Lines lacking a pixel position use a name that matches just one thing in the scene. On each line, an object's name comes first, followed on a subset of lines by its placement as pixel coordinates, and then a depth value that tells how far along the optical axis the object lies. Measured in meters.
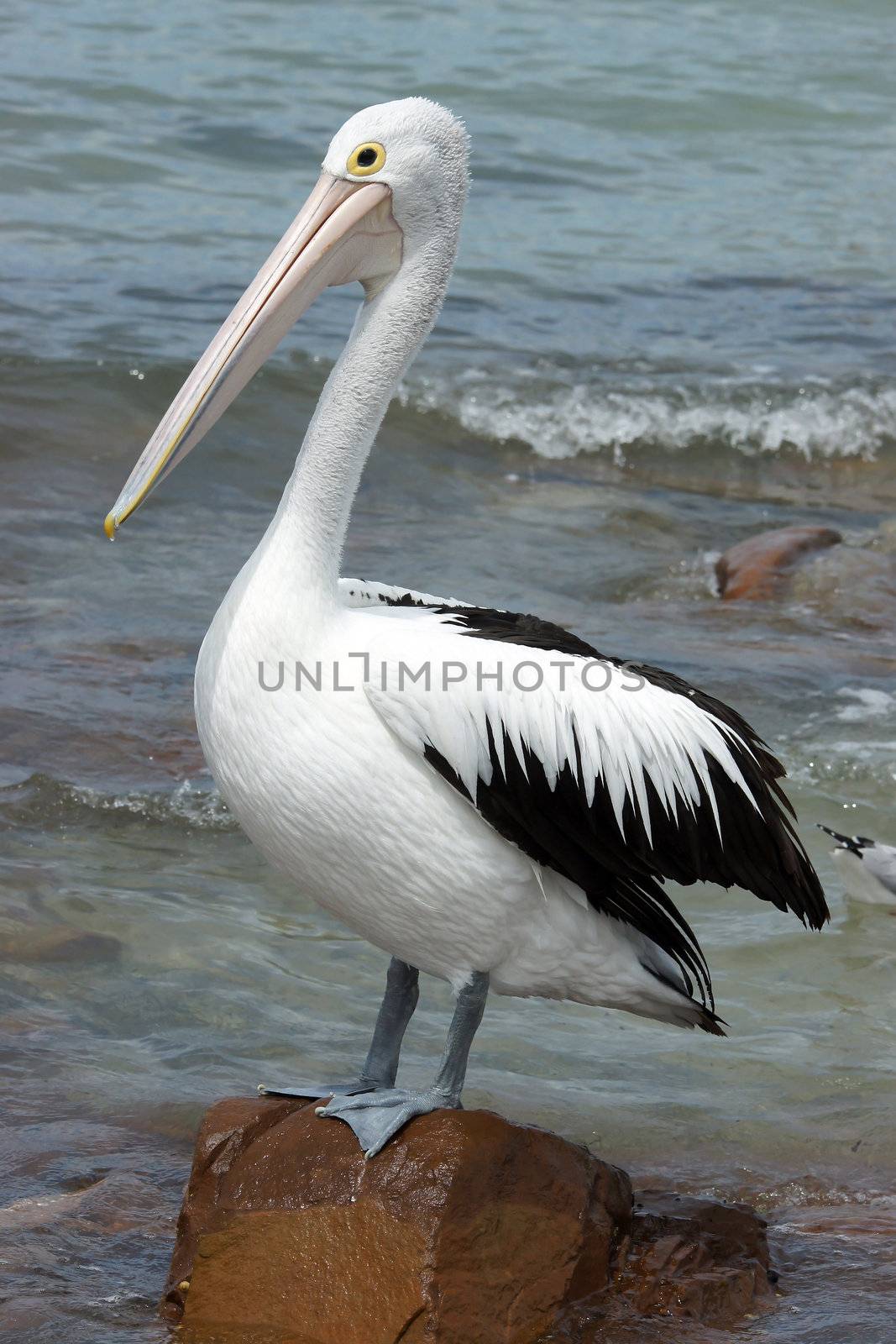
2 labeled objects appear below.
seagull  4.99
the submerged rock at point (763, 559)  7.60
